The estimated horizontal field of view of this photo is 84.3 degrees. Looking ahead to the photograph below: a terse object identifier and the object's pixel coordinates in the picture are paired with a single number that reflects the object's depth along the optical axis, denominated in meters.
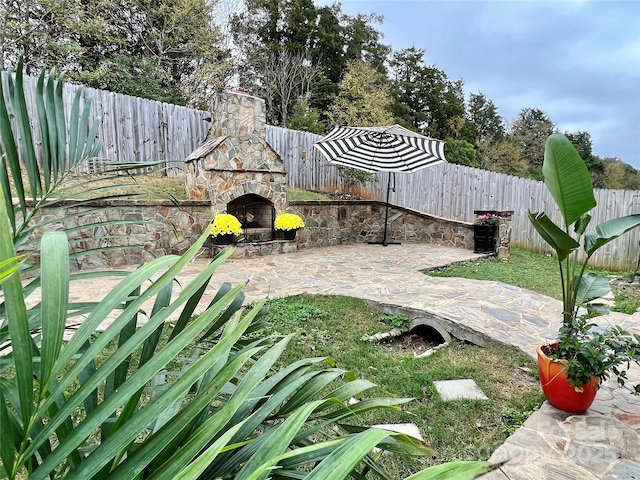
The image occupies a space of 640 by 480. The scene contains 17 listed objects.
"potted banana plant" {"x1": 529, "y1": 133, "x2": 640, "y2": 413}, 1.96
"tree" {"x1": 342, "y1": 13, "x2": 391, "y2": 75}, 18.77
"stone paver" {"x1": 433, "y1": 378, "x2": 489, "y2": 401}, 2.38
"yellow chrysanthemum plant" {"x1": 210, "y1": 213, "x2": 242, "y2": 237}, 6.26
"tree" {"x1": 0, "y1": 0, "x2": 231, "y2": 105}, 9.26
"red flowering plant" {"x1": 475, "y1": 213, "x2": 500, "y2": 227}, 7.45
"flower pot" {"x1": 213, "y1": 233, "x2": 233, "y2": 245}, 6.40
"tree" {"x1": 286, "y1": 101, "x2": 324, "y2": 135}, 12.11
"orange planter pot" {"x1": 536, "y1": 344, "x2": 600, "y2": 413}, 2.12
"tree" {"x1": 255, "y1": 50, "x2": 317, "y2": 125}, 15.99
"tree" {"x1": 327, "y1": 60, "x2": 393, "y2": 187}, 14.38
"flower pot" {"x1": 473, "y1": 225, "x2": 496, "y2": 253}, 7.48
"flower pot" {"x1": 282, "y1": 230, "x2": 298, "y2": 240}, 7.37
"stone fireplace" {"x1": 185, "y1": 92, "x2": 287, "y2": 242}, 6.64
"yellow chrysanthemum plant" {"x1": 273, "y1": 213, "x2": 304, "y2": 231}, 7.22
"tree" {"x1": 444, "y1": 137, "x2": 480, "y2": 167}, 15.44
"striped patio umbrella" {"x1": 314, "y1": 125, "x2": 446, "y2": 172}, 7.42
